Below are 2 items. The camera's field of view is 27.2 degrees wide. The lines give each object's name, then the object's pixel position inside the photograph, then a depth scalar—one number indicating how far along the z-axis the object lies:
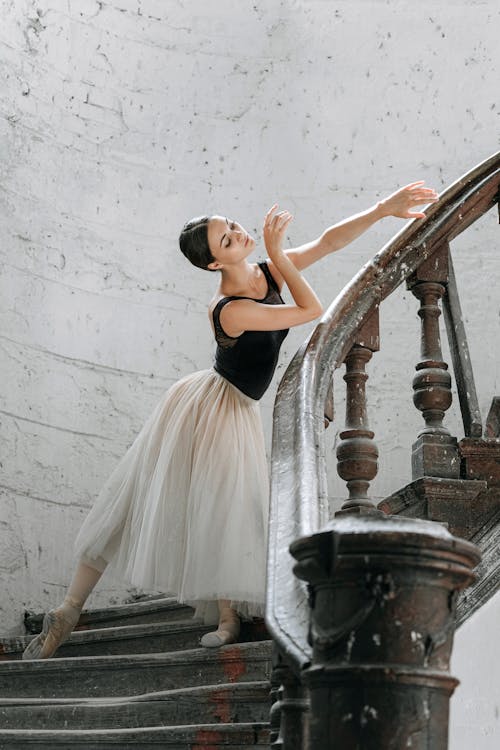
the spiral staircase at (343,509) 2.52
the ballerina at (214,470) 2.96
